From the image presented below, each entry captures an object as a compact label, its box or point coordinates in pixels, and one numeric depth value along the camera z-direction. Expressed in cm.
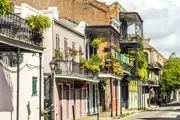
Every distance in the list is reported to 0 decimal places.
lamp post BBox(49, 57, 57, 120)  2144
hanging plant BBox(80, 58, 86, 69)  3466
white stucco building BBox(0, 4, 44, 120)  1956
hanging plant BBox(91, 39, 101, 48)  3953
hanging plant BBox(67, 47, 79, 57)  3241
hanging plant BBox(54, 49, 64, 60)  3002
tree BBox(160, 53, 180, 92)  8412
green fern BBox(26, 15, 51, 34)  2117
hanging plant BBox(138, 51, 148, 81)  5475
